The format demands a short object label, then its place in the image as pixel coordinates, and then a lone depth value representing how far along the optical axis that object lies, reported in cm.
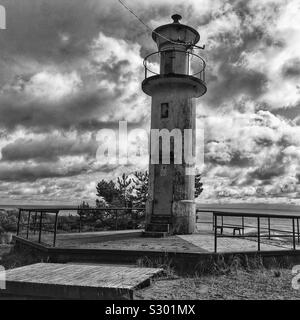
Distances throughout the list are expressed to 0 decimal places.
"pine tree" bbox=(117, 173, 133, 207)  2732
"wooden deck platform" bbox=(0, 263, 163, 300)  557
